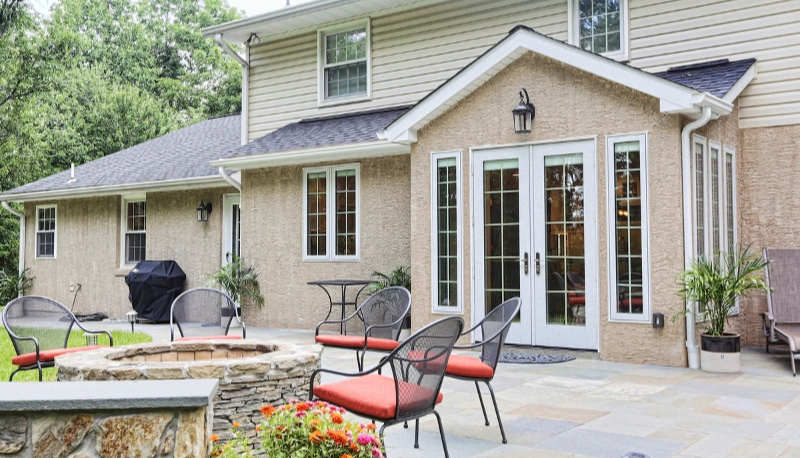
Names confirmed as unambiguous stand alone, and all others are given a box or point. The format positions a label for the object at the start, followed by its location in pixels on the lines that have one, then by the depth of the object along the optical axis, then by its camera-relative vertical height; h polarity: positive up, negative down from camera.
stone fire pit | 3.97 -0.64
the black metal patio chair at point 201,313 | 6.73 -0.52
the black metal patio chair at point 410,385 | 3.81 -0.70
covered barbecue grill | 13.28 -0.59
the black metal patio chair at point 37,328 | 5.92 -0.60
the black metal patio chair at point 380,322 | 6.48 -0.61
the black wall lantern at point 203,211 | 13.39 +0.87
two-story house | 7.75 +1.16
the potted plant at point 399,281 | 9.88 -0.33
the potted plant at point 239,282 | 11.70 -0.39
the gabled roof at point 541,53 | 7.35 +1.99
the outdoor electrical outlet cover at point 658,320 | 7.55 -0.66
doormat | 7.96 -1.13
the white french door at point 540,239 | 8.11 +0.21
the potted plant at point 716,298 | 7.12 -0.41
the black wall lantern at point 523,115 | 8.30 +1.64
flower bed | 3.01 -0.75
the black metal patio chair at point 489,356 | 4.84 -0.69
